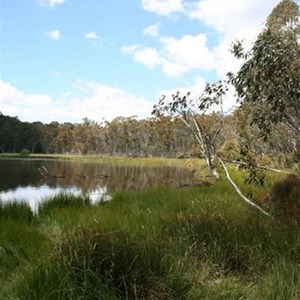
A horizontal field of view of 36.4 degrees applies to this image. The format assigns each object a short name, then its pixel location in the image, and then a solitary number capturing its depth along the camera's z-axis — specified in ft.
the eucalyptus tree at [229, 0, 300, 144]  22.75
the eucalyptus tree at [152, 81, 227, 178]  34.96
